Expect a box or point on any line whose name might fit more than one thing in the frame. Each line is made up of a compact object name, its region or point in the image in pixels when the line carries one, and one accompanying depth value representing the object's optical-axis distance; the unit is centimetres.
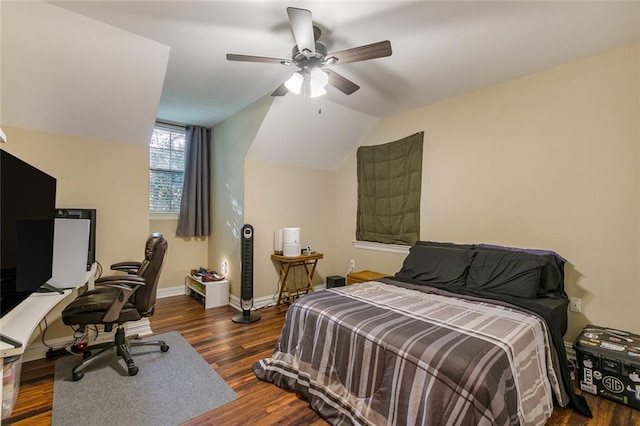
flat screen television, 128
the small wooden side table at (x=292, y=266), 379
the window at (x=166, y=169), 432
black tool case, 188
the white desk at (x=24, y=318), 104
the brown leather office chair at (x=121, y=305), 214
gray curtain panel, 438
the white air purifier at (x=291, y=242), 379
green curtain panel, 360
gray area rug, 177
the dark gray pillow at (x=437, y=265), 268
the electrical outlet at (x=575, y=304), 244
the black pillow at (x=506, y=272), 228
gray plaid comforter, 131
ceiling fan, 173
